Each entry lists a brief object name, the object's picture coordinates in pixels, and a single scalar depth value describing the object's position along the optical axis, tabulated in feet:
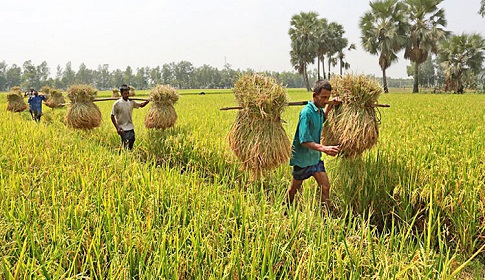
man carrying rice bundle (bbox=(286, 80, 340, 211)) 9.76
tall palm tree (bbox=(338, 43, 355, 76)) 134.82
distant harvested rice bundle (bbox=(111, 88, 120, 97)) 57.25
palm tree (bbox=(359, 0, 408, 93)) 92.63
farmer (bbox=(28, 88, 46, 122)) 33.53
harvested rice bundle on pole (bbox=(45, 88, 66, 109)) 45.73
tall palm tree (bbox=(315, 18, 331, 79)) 128.98
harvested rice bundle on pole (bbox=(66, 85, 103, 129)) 21.97
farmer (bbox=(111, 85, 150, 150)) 18.47
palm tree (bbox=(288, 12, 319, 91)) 127.54
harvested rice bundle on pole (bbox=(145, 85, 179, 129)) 21.44
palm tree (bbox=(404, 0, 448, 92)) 88.94
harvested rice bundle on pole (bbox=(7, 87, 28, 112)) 38.01
